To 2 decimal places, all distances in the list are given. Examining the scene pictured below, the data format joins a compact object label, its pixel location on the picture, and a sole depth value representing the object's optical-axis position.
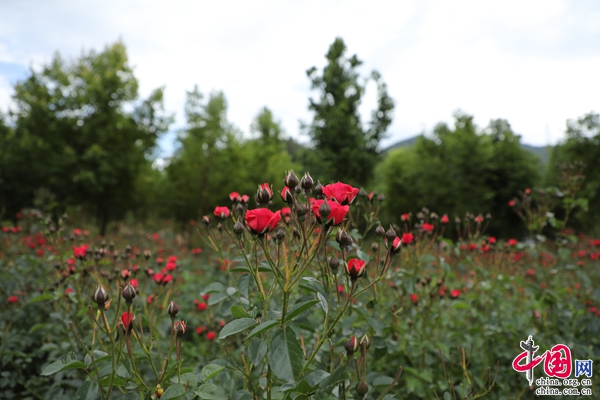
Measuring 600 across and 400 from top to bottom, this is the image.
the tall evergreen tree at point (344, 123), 15.87
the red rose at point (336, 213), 1.07
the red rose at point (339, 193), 1.22
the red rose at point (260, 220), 1.04
